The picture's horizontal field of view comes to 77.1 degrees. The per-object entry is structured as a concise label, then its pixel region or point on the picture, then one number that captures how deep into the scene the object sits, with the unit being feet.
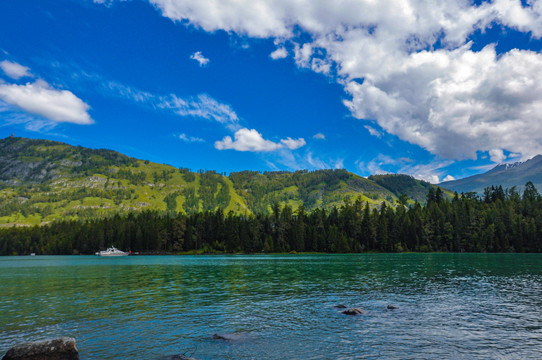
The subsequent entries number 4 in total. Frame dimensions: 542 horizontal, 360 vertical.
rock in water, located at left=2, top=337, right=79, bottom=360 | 59.72
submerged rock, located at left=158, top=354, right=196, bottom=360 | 69.78
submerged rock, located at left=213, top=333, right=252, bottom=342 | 84.43
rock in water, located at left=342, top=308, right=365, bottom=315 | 111.24
